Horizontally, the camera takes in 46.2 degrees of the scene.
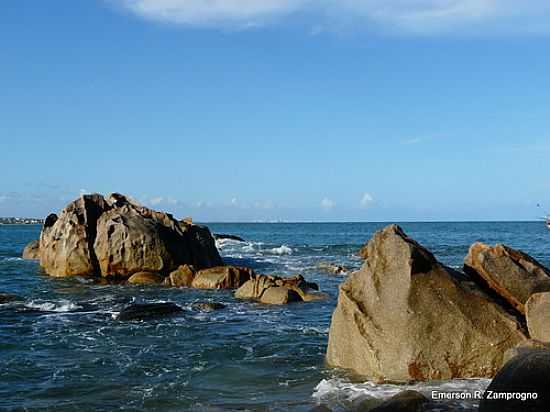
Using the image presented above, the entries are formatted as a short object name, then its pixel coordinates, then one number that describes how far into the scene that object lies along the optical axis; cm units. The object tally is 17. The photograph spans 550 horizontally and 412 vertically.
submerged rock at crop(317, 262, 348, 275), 3796
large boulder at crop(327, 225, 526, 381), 1193
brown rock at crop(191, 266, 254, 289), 2995
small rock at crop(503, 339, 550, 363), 975
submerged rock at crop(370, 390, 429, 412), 934
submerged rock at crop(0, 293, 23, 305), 2517
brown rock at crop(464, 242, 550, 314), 1322
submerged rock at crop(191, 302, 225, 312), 2286
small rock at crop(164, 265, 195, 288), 3102
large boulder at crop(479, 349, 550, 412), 736
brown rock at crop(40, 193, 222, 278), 3453
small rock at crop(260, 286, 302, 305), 2411
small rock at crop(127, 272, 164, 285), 3203
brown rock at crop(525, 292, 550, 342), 1144
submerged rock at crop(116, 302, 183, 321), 2097
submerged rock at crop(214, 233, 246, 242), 8306
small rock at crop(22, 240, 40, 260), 5036
